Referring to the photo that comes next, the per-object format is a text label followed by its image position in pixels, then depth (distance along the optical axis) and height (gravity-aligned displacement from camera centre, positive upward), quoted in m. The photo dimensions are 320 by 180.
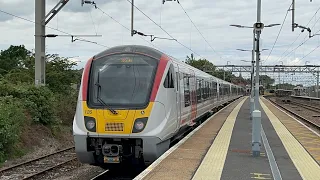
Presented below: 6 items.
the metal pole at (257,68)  12.55 +0.56
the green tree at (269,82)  148.40 +1.73
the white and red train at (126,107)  10.10 -0.44
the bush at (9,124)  14.30 -1.21
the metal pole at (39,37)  23.53 +2.76
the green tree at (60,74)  26.26 +0.86
